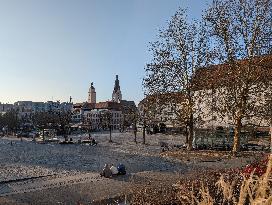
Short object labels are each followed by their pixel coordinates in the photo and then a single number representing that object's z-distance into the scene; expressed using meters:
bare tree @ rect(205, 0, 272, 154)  15.53
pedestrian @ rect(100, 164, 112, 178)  10.50
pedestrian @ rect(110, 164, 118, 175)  10.62
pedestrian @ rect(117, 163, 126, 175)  10.73
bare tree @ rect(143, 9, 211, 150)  18.59
